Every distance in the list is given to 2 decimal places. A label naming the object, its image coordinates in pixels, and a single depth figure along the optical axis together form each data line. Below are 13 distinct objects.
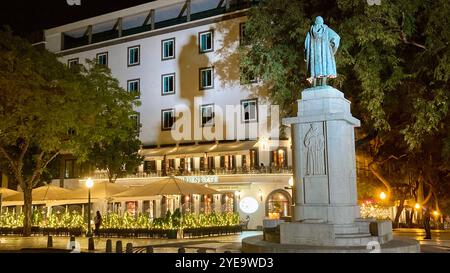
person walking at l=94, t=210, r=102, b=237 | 31.08
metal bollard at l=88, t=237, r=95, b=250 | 22.05
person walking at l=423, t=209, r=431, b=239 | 25.97
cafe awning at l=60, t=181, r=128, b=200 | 32.44
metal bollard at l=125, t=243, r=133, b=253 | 17.31
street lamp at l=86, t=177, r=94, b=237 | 27.24
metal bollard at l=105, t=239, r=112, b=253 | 19.13
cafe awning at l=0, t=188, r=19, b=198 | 38.51
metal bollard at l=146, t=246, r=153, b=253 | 16.08
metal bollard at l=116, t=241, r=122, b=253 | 18.30
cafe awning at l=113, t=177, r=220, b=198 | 28.30
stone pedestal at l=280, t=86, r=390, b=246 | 15.36
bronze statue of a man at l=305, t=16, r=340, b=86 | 16.66
